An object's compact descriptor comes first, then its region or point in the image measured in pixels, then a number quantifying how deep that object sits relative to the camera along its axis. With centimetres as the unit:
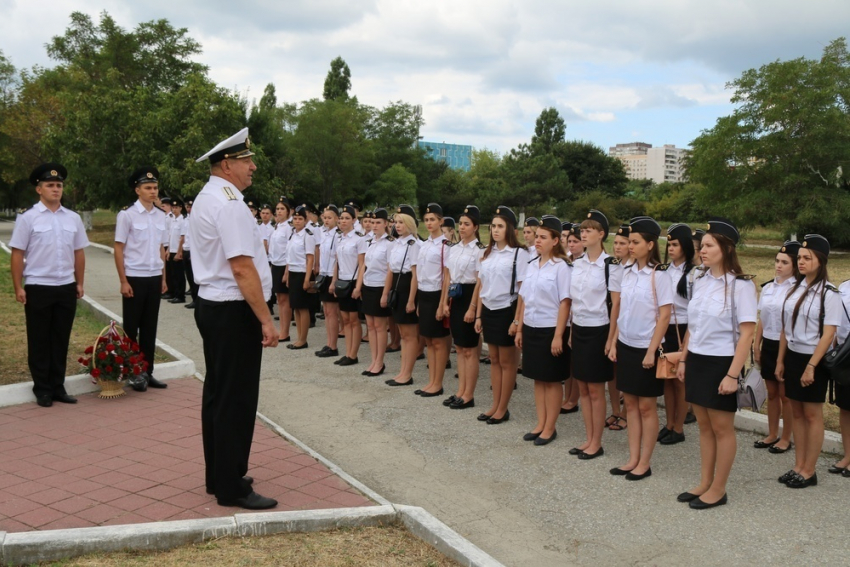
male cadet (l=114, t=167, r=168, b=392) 729
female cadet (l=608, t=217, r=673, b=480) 542
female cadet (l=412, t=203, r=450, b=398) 776
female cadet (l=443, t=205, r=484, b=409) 729
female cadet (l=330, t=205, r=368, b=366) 930
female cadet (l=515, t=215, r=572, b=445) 614
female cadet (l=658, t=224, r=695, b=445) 605
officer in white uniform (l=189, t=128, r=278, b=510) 409
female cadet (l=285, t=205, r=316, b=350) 1027
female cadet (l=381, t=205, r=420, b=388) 831
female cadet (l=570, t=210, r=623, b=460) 591
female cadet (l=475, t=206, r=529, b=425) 672
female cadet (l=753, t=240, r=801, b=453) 573
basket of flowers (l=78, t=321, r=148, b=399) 683
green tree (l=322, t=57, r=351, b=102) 6950
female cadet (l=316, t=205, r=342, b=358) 984
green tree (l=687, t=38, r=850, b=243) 2803
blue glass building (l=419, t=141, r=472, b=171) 15575
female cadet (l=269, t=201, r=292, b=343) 1091
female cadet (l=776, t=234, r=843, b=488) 530
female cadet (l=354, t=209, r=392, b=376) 876
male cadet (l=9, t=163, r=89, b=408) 659
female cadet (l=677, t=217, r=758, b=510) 471
